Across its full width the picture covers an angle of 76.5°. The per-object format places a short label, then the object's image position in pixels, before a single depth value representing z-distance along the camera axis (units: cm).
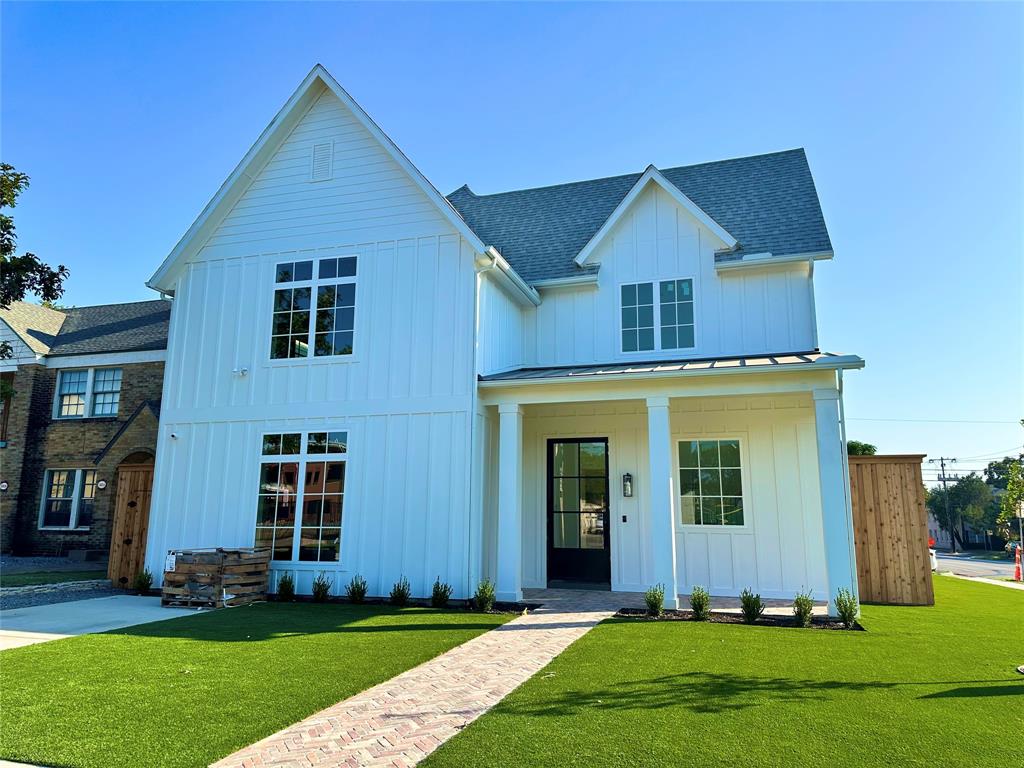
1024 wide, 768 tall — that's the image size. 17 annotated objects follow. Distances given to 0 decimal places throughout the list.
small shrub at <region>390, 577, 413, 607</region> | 1004
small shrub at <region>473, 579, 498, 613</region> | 958
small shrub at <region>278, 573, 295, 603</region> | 1070
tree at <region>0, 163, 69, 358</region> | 1170
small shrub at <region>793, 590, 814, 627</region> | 837
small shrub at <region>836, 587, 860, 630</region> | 828
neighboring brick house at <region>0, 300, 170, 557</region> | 1864
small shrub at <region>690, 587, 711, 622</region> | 870
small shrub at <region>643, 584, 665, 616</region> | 888
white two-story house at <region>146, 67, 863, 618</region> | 1055
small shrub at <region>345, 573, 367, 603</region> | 1033
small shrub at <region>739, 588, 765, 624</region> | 867
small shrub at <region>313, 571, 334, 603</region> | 1050
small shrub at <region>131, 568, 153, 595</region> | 1148
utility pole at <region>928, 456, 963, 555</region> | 5893
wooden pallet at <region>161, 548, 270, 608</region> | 1005
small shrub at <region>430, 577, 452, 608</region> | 986
